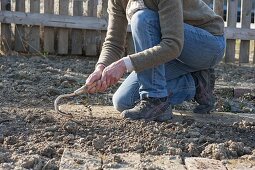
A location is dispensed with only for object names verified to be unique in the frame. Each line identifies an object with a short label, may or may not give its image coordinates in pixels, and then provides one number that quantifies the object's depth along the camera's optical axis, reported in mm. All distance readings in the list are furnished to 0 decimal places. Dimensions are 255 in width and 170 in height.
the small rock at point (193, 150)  4321
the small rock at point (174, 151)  4280
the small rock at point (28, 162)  3917
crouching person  4813
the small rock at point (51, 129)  4695
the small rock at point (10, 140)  4427
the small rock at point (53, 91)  6730
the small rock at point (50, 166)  3886
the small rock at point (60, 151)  4206
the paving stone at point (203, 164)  3991
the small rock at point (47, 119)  4963
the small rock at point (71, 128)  4698
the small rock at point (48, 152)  4172
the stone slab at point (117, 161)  3945
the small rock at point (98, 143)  4334
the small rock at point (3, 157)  4025
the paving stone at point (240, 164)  4028
